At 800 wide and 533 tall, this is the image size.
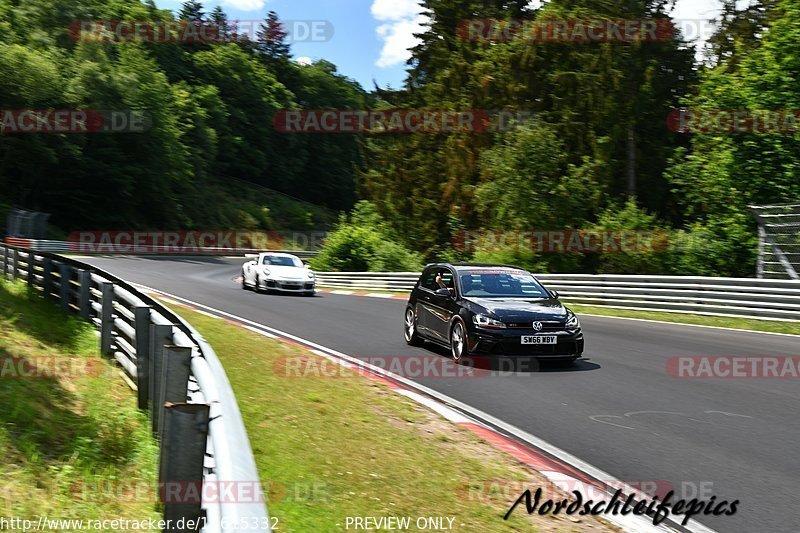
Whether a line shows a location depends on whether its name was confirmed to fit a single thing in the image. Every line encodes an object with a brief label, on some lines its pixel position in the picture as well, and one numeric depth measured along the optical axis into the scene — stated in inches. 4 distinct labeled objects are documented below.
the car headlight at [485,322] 442.0
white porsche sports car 1029.2
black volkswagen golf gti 440.5
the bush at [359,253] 1546.5
